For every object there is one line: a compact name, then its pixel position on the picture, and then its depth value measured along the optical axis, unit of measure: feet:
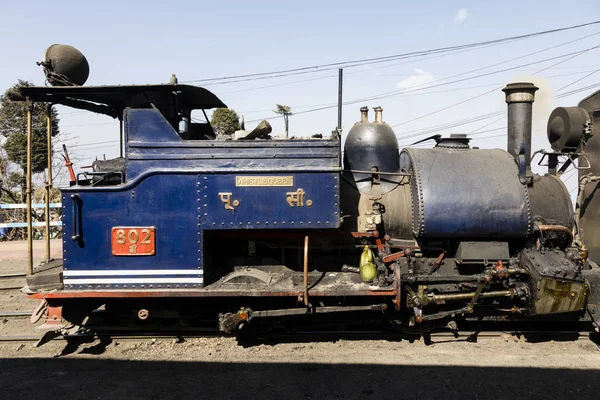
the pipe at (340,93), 19.12
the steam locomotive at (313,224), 16.60
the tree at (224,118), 74.44
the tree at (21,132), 68.18
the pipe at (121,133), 20.62
